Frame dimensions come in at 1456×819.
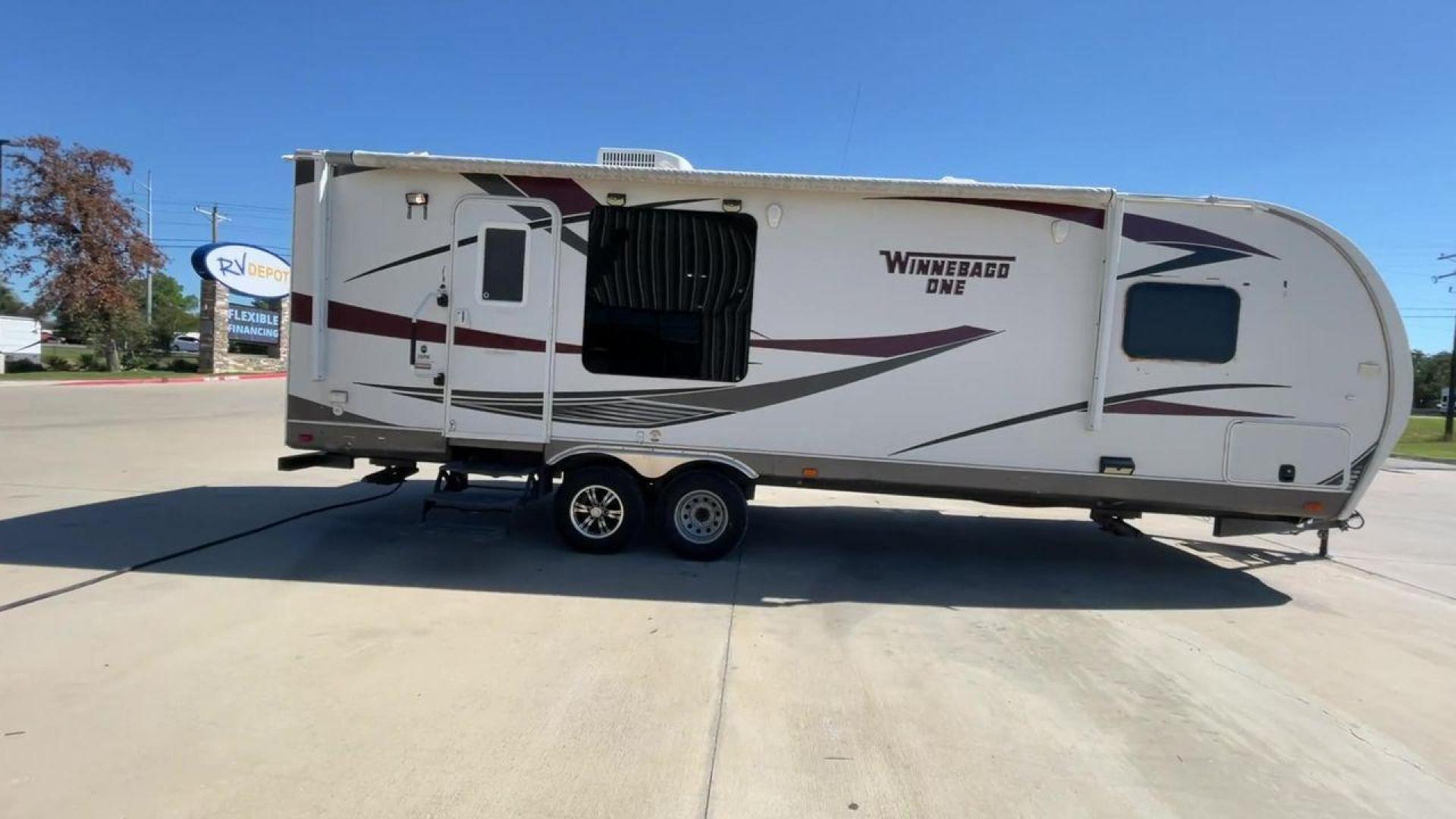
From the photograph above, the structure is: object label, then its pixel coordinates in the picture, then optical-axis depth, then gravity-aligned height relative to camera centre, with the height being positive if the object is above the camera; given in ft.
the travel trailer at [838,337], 21.56 +1.09
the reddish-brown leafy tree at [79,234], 97.66 +10.83
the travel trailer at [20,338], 112.88 -2.52
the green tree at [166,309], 135.13 +4.29
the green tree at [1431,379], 266.16 +12.95
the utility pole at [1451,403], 106.01 +2.19
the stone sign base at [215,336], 105.50 -0.33
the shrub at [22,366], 105.50 -5.92
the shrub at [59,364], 110.93 -5.73
